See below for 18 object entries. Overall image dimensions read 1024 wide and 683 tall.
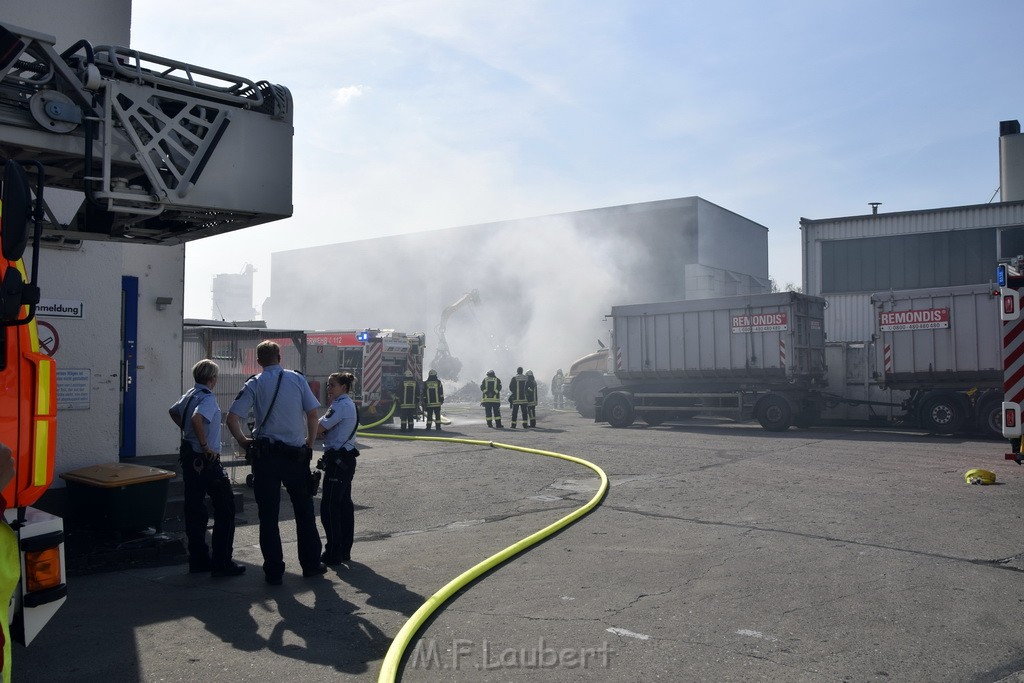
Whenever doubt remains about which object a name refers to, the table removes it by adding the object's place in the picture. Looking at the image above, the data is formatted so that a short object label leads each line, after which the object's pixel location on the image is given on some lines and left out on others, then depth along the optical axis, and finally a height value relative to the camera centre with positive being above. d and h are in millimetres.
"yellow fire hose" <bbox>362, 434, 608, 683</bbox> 3938 -1388
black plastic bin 6336 -952
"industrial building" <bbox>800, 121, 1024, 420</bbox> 24109 +3767
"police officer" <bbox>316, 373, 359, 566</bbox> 6297 -794
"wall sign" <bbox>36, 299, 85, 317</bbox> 7000 +624
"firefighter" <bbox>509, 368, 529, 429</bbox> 20000 -474
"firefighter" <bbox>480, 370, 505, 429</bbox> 20922 -496
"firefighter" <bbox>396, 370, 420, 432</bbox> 19797 -624
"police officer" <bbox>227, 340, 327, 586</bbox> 5695 -505
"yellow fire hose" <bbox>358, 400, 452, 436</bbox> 19983 -1088
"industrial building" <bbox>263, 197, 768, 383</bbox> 40188 +5806
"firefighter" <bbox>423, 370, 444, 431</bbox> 19547 -497
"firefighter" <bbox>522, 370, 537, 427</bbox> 19953 -525
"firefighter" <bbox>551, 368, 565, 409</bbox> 31391 -526
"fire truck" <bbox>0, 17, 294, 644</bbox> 3074 +1293
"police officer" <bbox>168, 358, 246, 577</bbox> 5902 -772
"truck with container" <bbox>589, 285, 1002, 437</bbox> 16750 +276
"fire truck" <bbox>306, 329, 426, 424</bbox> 21016 +348
